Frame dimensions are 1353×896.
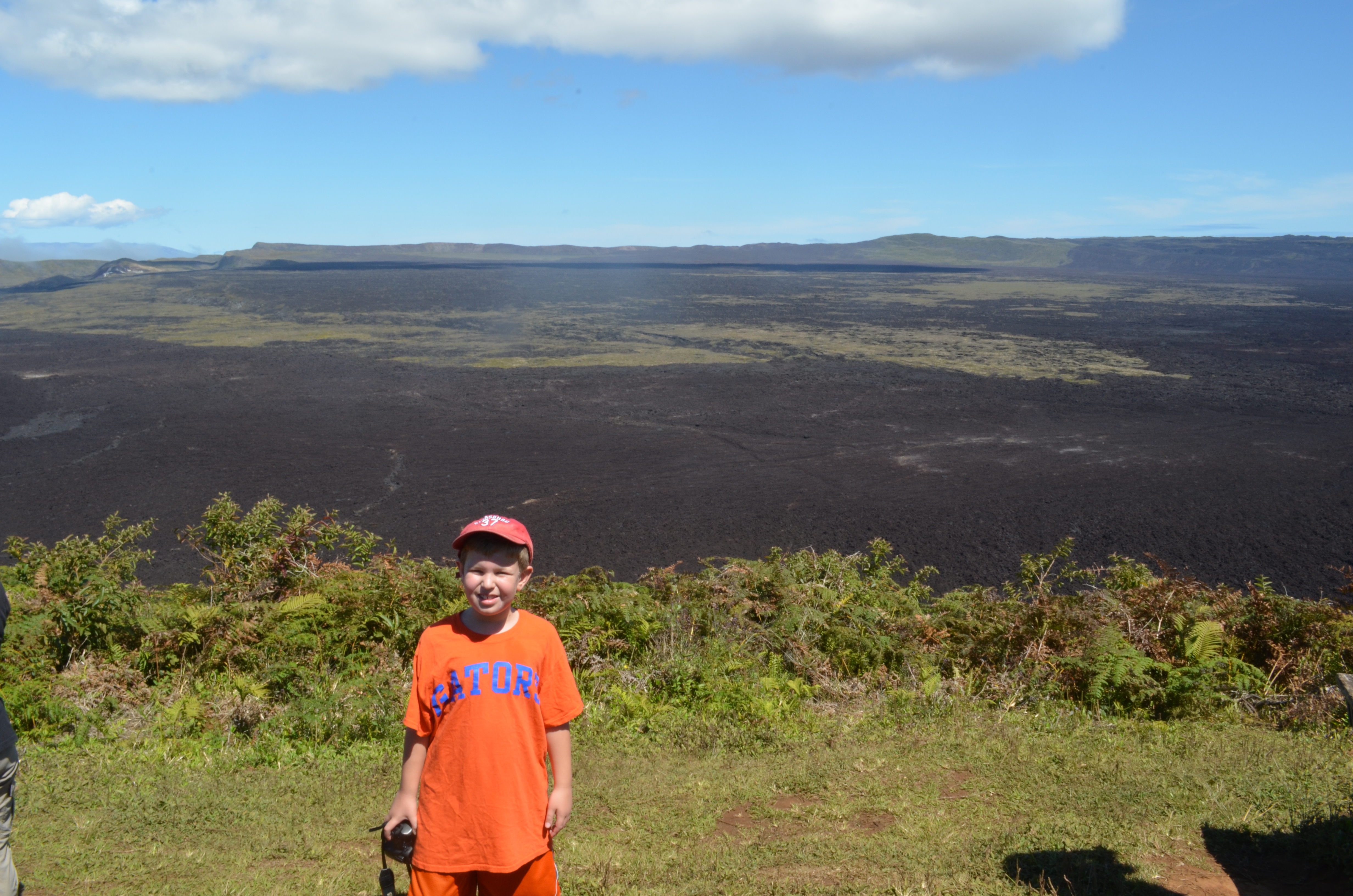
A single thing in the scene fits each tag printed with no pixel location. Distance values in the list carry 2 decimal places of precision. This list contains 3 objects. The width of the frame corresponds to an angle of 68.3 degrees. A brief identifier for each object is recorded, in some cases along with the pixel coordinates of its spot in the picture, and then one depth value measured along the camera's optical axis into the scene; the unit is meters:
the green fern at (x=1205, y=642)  6.18
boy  2.52
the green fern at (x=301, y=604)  6.73
